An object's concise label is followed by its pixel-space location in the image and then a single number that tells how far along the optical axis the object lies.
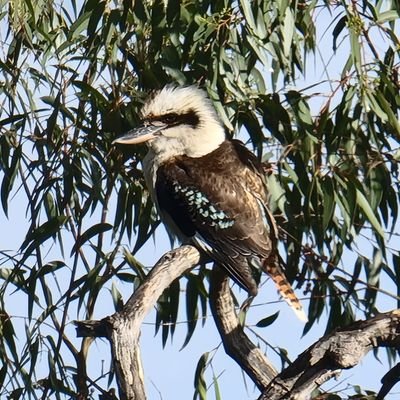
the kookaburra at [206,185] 8.79
